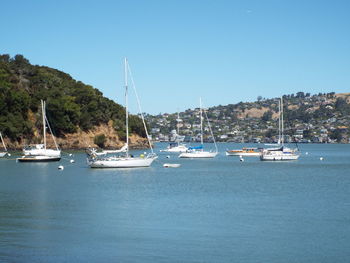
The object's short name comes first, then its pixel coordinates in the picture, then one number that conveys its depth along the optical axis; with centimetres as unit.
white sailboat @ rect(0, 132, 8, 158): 8519
